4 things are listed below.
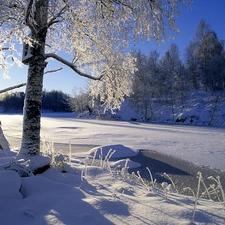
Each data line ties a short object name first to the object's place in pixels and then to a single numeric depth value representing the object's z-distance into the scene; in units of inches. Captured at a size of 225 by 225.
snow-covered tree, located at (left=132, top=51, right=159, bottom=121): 1366.9
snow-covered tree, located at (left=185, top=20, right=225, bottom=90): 1393.9
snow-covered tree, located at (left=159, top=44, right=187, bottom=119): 1366.9
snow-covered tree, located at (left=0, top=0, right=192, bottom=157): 143.3
